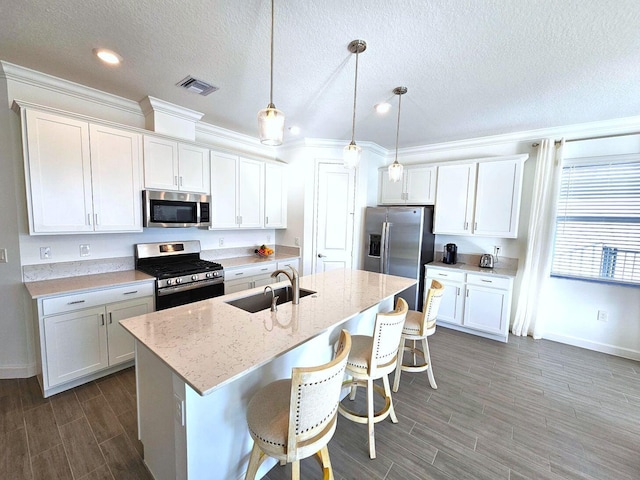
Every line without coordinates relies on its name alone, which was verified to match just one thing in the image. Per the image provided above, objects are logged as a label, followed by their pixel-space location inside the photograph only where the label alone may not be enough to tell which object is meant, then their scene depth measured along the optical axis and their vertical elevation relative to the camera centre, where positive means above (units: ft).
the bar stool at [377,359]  5.67 -3.13
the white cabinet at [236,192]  11.73 +1.12
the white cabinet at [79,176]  7.43 +1.05
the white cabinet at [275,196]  13.88 +1.10
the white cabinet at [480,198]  11.52 +1.21
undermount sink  6.88 -2.27
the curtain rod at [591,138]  10.20 +3.61
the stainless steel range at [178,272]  9.23 -2.15
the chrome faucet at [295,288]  6.45 -1.71
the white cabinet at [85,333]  7.24 -3.56
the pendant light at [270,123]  5.06 +1.78
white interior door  14.06 +0.15
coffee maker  13.29 -1.54
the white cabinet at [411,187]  13.61 +1.83
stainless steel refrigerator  12.85 -1.06
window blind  10.18 +0.28
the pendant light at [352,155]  6.96 +1.69
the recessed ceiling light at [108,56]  6.67 +3.99
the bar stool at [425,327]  7.84 -3.17
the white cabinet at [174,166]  9.57 +1.83
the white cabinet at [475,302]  11.29 -3.48
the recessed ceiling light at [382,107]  9.39 +4.08
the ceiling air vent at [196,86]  8.05 +4.03
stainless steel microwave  9.52 +0.16
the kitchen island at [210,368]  3.99 -2.65
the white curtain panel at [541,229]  11.28 -0.12
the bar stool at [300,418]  3.67 -3.16
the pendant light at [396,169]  8.38 +1.68
